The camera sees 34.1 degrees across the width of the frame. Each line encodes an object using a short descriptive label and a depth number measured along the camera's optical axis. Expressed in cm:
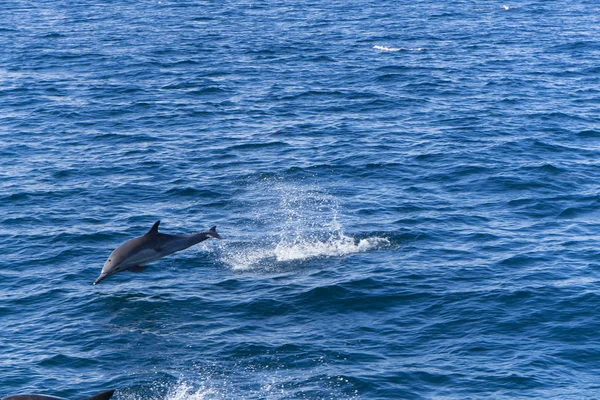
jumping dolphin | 3603
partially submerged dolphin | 2453
